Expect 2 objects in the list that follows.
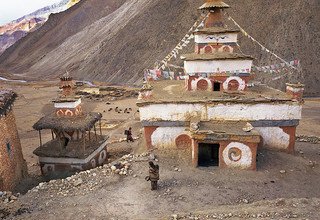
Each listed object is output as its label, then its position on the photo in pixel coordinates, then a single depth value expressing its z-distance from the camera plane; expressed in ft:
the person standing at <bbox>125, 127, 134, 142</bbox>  69.62
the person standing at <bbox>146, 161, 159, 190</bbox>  36.22
